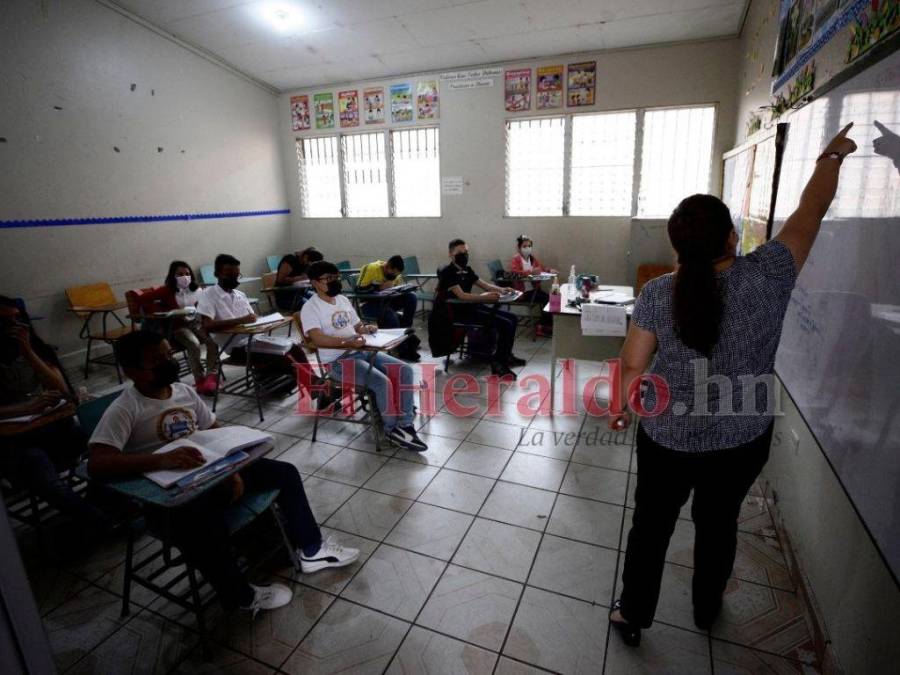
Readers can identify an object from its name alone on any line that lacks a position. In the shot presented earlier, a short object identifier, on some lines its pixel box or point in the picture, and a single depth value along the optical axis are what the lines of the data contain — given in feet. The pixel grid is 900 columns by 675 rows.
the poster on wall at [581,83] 18.33
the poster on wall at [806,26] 5.16
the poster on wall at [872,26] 3.99
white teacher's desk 10.94
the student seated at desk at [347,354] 9.96
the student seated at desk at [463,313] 13.87
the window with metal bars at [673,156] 17.83
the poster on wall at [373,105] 21.45
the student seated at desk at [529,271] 18.39
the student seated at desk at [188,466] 5.46
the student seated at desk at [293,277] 17.61
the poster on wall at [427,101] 20.47
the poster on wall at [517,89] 19.16
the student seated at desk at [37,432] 7.09
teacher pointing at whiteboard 4.17
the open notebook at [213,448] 5.21
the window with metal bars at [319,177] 23.44
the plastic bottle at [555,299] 11.40
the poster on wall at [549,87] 18.76
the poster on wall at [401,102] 20.94
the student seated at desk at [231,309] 12.59
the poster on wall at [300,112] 22.90
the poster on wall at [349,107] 21.91
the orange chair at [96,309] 14.83
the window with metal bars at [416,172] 21.52
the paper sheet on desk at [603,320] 10.10
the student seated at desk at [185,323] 13.51
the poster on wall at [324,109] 22.36
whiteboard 3.84
